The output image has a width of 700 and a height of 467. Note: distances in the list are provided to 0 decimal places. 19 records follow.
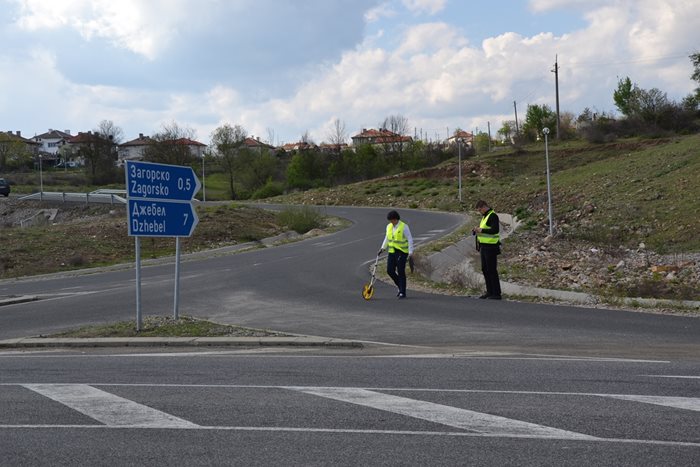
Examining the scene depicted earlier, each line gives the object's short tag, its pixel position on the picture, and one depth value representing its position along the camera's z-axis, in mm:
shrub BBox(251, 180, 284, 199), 91375
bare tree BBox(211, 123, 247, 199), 103844
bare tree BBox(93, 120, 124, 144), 121938
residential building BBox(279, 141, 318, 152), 110225
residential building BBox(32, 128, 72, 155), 188875
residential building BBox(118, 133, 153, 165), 168375
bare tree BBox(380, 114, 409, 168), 112438
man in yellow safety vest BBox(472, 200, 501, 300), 16250
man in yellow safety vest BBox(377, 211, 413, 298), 17031
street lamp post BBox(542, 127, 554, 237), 30281
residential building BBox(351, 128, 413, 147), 116750
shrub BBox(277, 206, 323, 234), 47750
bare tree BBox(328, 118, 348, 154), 113369
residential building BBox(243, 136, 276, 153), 111388
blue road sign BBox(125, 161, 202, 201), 12656
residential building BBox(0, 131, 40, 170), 128875
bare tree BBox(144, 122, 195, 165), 97750
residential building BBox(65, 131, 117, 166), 108438
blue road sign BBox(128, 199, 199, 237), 12719
